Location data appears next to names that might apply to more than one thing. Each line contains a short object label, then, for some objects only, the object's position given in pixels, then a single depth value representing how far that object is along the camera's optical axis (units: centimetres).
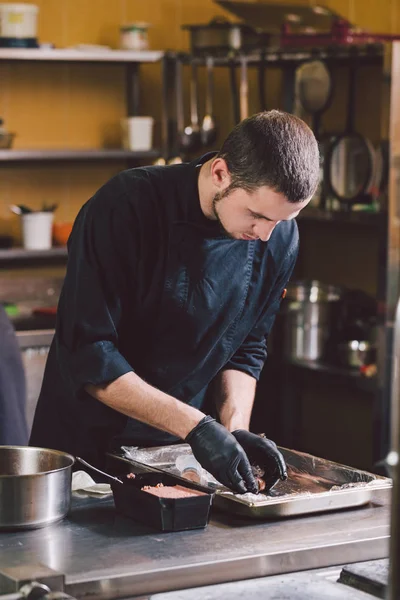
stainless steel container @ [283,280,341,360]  603
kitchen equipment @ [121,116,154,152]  676
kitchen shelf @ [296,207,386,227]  560
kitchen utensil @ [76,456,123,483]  270
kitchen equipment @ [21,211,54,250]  647
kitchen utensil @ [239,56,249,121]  641
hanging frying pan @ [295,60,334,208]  611
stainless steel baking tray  269
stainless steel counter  233
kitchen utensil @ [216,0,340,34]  652
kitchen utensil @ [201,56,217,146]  678
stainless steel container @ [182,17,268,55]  653
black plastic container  258
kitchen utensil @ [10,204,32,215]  650
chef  286
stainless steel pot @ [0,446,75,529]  253
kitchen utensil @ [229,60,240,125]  654
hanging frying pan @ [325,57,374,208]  584
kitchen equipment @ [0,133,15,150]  643
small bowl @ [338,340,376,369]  587
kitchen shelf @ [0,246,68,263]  647
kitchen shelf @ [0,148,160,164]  640
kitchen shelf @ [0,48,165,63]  636
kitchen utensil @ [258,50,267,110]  637
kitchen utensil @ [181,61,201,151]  672
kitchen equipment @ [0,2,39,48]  631
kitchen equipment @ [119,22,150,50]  665
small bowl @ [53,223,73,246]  662
